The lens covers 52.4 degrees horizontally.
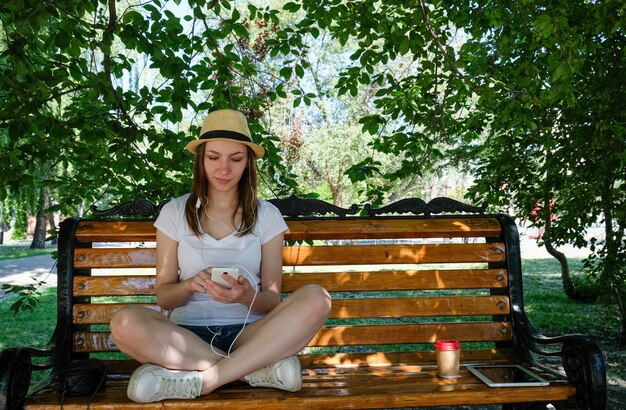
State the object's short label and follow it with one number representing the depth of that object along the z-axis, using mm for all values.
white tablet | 2598
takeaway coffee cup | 2807
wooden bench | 3139
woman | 2461
